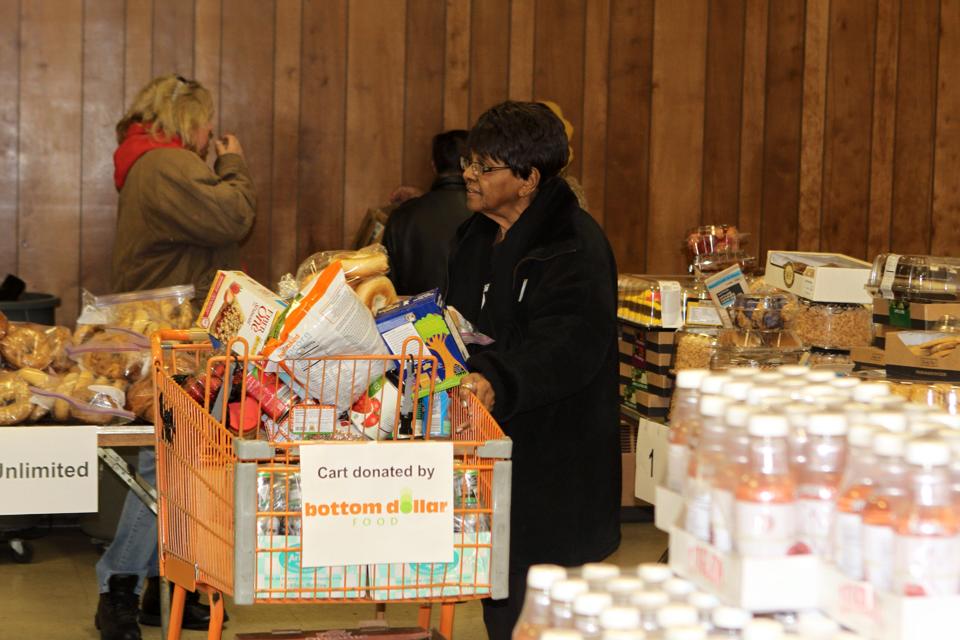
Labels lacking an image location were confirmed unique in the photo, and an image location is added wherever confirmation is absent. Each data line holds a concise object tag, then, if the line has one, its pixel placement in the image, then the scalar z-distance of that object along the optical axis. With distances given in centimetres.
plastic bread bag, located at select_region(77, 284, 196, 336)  570
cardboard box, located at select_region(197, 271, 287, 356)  406
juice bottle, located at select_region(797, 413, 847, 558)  301
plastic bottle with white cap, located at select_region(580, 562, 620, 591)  310
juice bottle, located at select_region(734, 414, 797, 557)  299
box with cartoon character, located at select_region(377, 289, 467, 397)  406
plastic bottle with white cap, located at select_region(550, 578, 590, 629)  304
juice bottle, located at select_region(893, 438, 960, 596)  288
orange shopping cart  369
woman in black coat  431
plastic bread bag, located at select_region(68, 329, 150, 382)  534
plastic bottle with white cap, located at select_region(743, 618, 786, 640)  290
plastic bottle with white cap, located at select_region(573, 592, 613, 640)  298
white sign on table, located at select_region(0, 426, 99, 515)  484
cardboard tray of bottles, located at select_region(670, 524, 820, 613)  299
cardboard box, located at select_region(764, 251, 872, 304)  532
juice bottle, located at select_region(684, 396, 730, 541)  310
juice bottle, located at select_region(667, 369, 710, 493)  327
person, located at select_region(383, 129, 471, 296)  740
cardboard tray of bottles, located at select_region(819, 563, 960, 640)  287
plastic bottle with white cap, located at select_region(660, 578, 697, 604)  308
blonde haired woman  695
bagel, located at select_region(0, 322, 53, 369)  527
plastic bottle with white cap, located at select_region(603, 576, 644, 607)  307
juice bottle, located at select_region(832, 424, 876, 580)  294
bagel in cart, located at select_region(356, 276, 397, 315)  436
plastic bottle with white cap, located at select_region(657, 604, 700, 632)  296
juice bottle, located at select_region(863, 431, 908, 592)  290
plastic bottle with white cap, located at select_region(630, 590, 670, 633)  301
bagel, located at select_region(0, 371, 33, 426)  497
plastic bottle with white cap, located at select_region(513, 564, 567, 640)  308
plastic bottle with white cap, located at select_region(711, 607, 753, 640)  296
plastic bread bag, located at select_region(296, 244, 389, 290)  438
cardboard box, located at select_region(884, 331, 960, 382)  462
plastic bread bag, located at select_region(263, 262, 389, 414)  387
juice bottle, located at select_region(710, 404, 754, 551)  304
